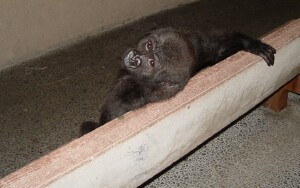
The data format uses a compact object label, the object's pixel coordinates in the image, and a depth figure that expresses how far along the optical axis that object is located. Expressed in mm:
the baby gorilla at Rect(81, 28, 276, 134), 1691
